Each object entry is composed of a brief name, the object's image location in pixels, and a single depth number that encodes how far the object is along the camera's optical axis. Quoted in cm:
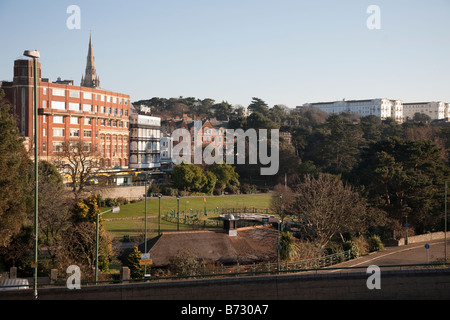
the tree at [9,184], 2961
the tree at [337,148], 9288
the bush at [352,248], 4025
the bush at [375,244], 4425
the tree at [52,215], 4125
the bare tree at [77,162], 6144
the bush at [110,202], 6531
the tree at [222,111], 15275
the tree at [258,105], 14762
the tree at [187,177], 7906
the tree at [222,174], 8569
